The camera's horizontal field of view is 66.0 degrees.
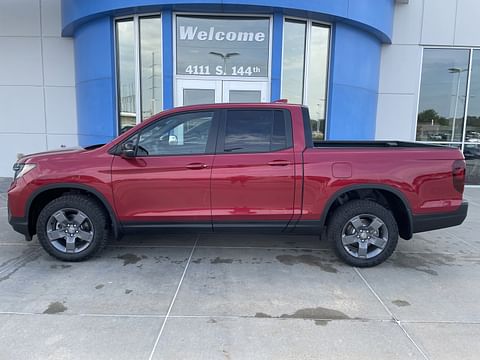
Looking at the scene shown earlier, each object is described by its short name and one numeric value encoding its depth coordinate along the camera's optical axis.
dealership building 8.40
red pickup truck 4.32
